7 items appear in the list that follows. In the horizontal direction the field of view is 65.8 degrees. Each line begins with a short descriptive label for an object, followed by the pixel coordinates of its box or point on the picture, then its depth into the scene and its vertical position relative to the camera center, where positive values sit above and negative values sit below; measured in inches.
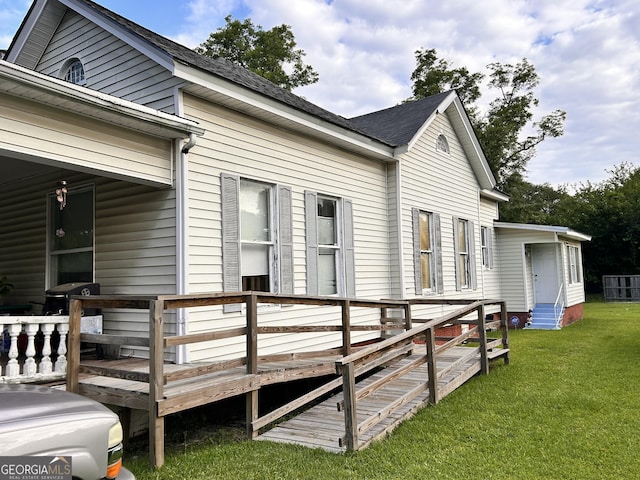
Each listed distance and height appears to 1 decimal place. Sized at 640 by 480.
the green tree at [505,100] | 1115.3 +402.1
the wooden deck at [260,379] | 170.1 -38.1
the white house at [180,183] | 201.3 +53.3
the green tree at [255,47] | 1029.8 +499.7
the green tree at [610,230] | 1029.8 +89.1
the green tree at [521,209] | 1104.0 +150.0
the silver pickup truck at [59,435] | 86.0 -27.5
